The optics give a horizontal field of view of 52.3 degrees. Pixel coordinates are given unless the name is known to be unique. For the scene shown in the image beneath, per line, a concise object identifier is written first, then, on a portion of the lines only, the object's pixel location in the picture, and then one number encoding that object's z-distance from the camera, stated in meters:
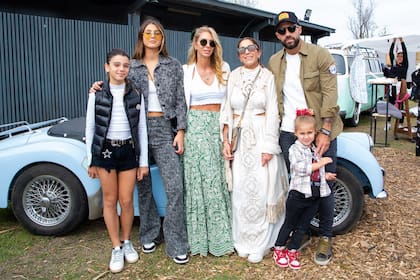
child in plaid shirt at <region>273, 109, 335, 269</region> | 3.36
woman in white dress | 3.57
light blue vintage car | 3.95
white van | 10.80
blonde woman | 3.66
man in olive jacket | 3.47
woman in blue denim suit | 3.54
